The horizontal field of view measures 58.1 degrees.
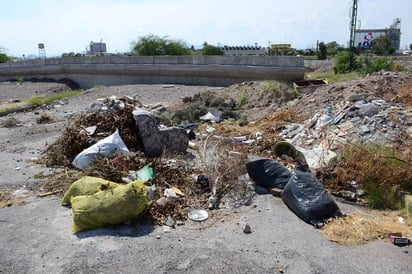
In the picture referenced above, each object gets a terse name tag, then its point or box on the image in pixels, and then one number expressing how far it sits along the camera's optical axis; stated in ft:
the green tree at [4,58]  116.67
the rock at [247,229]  13.28
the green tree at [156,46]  85.04
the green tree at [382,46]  130.61
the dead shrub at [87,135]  21.08
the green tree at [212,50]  128.88
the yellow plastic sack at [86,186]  14.99
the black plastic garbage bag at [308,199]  13.89
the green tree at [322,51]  144.56
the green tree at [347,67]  55.93
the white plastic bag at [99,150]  19.04
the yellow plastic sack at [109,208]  13.30
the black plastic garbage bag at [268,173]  16.53
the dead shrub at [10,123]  33.73
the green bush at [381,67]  41.83
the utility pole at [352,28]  60.29
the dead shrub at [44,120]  35.13
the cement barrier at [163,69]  46.75
